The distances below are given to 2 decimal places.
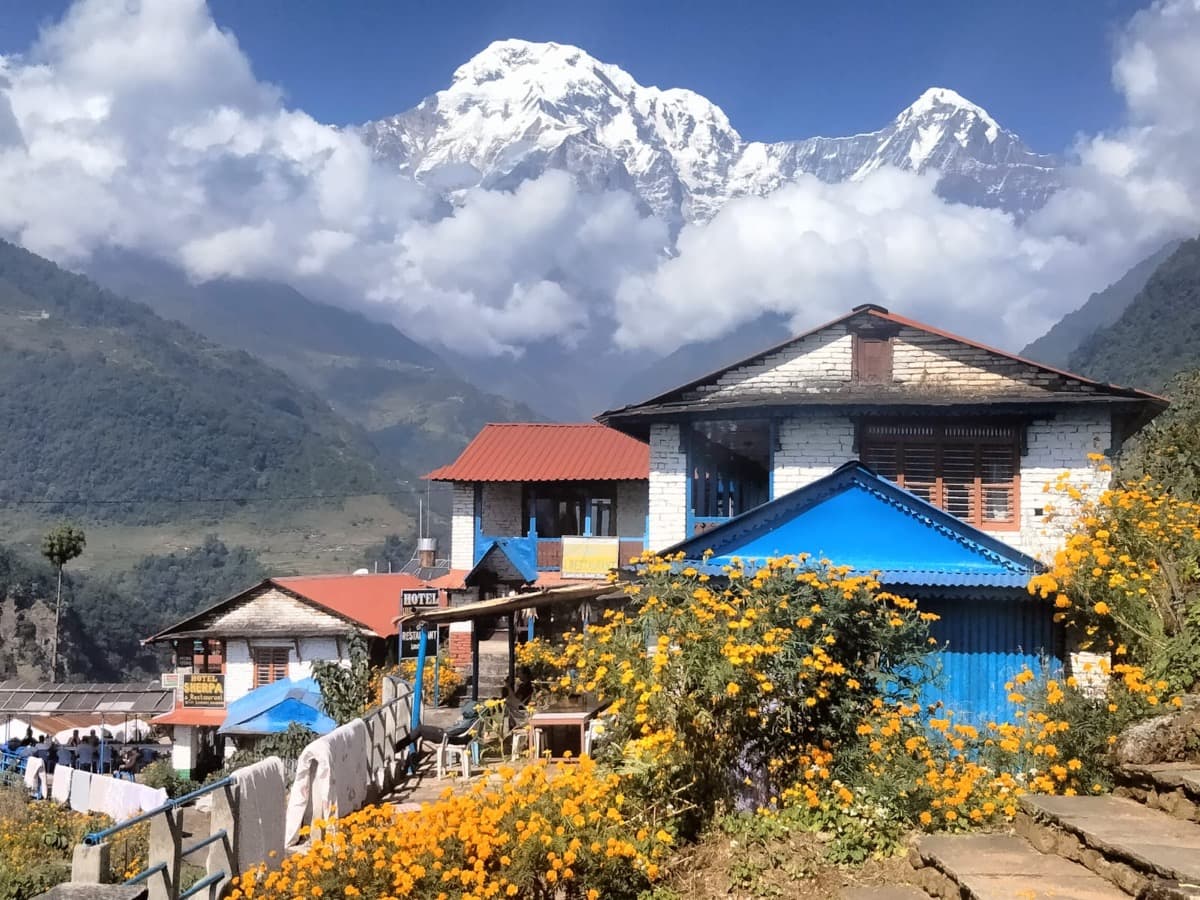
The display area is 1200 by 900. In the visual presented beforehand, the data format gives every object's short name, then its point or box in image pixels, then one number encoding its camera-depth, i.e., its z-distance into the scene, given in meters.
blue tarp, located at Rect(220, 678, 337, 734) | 20.59
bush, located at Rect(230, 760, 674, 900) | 6.52
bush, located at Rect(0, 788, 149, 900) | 13.95
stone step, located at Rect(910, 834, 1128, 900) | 5.72
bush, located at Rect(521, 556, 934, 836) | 7.59
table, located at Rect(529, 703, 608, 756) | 13.45
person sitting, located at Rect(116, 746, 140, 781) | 27.48
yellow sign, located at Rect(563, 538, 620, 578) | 25.03
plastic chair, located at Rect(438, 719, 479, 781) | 13.41
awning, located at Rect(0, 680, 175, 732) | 35.78
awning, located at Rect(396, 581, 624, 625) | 14.39
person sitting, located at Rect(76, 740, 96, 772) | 26.92
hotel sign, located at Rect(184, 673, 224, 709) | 29.94
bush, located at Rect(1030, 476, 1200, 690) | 7.74
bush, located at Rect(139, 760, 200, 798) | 26.09
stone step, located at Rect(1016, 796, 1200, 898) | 5.30
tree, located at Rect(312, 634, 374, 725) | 23.31
